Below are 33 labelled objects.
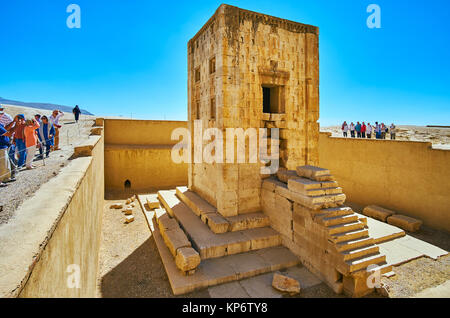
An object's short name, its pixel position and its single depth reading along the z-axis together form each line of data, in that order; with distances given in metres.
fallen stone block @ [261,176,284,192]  7.68
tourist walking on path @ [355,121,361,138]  15.98
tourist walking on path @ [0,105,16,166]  6.08
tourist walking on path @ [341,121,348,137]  17.92
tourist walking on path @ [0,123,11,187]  4.64
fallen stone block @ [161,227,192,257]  6.59
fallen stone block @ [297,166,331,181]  6.58
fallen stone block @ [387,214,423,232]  8.74
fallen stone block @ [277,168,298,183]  7.55
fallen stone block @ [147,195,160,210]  10.54
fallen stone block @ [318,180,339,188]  6.43
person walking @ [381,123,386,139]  15.42
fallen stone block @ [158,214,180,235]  7.79
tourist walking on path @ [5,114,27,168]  6.10
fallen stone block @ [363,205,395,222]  9.70
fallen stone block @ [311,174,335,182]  6.57
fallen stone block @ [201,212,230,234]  7.26
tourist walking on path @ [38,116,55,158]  8.15
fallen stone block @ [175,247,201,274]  5.85
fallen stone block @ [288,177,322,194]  6.27
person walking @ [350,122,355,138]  17.13
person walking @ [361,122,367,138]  16.03
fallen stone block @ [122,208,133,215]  10.16
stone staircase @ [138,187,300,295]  5.86
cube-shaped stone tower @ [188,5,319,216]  7.62
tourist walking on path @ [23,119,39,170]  6.23
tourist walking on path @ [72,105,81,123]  17.13
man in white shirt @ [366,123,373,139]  15.90
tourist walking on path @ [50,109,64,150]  8.78
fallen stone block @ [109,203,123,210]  10.94
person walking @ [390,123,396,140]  14.73
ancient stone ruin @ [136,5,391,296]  5.83
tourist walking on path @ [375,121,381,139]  15.39
